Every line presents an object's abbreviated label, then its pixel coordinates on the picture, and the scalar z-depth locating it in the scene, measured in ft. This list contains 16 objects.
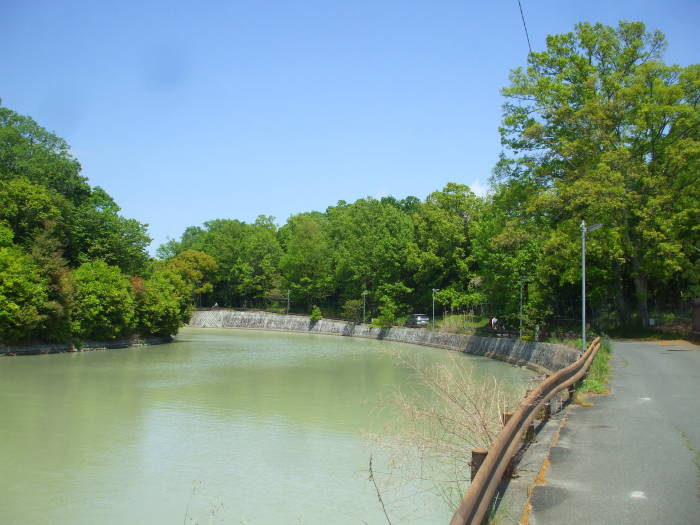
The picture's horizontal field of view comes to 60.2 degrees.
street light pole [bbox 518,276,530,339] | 121.60
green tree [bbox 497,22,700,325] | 106.42
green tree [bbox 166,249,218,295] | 299.38
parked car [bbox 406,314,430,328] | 203.72
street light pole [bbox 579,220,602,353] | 69.04
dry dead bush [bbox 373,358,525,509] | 27.27
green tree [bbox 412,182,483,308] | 208.95
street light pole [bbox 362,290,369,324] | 233.35
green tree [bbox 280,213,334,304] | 273.13
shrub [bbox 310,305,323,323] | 255.09
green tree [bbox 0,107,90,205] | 173.37
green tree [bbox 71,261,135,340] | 149.07
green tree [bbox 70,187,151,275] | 172.45
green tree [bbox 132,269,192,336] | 175.32
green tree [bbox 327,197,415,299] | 228.43
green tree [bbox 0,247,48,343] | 125.39
